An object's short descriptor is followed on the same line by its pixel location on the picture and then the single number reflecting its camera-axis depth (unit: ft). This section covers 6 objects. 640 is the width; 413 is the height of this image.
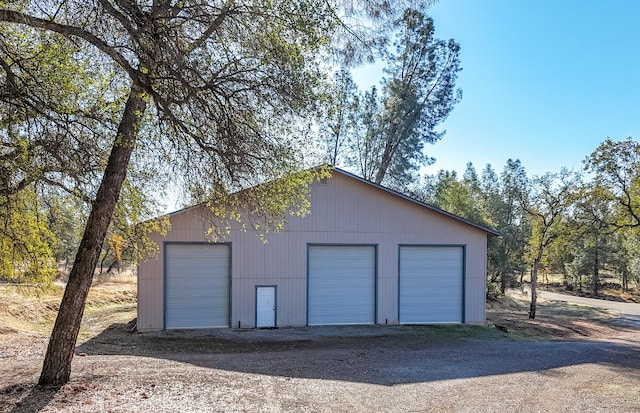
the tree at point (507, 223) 93.09
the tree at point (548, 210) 62.54
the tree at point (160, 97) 16.51
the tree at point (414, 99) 75.25
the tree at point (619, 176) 57.77
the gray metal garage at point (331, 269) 45.60
